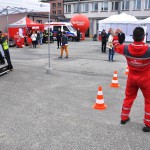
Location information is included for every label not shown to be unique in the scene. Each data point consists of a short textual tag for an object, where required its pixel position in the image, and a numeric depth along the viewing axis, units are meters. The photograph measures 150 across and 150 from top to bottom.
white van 29.83
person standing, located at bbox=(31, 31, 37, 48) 21.50
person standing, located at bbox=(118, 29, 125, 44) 14.57
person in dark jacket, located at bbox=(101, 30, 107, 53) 16.78
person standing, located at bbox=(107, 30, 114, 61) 12.85
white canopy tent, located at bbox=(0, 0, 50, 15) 9.43
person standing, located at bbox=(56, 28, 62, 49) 20.24
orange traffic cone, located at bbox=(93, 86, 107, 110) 5.75
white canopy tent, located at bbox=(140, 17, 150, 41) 24.20
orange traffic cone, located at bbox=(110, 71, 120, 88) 7.84
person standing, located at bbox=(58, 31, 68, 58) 14.33
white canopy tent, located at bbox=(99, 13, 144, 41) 22.77
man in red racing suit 4.41
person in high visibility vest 10.05
